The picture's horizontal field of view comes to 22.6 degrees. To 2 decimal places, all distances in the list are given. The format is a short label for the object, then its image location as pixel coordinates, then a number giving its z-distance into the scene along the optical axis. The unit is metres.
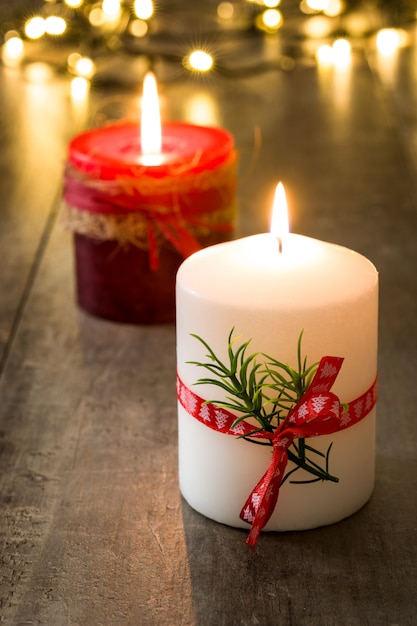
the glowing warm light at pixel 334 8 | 2.52
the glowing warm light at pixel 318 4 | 2.53
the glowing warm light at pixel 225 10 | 2.51
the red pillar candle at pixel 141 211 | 1.09
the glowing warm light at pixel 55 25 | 2.29
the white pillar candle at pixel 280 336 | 0.74
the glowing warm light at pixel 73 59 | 2.18
